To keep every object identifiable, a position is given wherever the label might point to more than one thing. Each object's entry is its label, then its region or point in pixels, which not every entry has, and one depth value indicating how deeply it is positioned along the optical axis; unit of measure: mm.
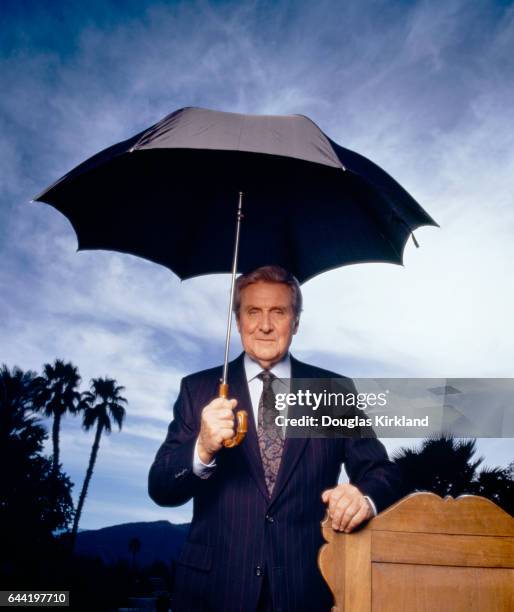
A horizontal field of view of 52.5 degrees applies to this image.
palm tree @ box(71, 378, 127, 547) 31562
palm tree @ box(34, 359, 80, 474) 29797
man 2113
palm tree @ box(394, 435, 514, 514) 9766
